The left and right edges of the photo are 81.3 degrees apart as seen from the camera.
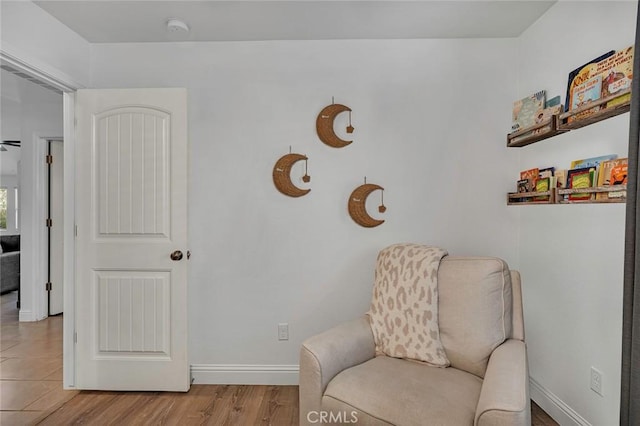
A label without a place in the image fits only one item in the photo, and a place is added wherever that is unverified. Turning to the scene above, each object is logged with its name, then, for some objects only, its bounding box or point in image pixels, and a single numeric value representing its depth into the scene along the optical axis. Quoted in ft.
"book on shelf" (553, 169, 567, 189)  6.72
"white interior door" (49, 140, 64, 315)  14.05
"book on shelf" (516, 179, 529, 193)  7.91
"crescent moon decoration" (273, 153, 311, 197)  8.48
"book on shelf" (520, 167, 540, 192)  7.61
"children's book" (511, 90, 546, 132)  7.43
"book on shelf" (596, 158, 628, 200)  5.40
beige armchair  4.62
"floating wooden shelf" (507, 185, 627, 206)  5.48
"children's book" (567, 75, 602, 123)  5.79
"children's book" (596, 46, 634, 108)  5.20
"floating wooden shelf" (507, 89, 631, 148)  5.36
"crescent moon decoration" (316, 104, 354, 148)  8.45
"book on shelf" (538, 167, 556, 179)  7.10
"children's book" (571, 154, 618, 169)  5.67
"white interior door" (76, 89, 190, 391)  8.13
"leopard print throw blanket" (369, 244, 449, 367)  6.19
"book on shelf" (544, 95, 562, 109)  6.95
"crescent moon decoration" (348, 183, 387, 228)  8.46
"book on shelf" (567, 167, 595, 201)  6.01
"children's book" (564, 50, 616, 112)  5.90
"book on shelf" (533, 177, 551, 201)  7.14
